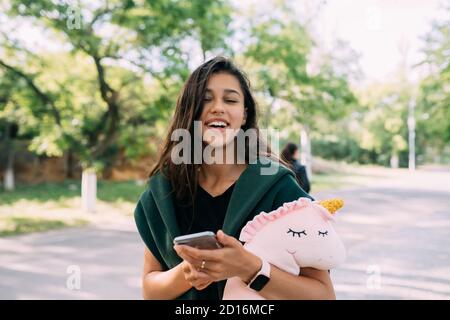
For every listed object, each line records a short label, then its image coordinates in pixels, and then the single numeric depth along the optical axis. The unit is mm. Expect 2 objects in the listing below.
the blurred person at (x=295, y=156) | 4770
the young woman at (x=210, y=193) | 938
